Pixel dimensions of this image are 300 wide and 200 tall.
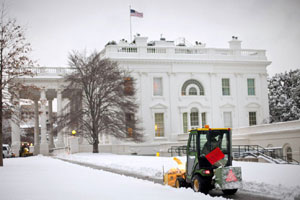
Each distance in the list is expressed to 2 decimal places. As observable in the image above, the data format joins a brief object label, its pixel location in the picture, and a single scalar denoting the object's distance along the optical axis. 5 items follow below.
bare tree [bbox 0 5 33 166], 25.33
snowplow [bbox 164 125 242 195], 12.09
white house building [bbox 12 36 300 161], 50.75
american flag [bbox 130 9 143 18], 50.00
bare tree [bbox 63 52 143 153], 41.50
